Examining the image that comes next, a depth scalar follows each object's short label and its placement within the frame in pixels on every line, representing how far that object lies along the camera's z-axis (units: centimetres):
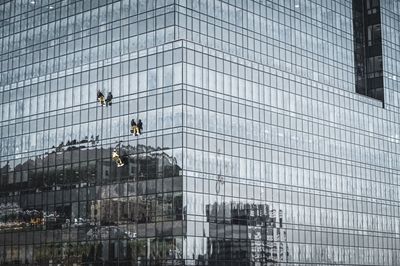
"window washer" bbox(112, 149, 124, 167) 8888
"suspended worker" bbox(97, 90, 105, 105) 9200
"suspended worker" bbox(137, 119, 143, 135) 8800
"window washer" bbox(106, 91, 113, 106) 9232
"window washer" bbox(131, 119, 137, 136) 8781
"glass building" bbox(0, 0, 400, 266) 8644
